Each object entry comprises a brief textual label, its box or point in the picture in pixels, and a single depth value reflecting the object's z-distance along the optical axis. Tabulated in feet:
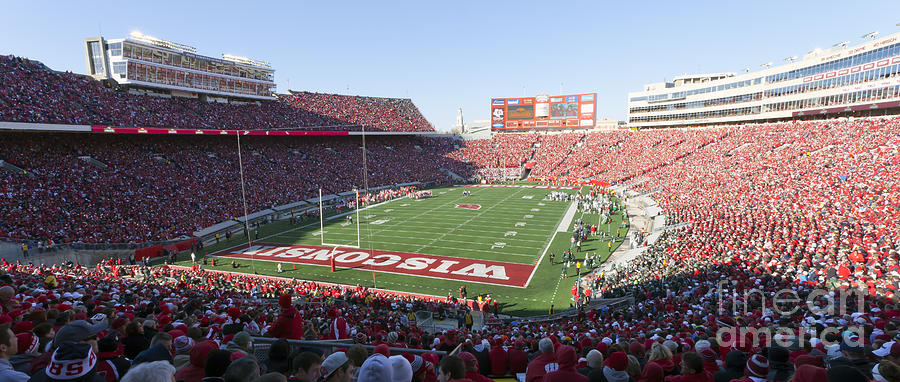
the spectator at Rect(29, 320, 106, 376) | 9.51
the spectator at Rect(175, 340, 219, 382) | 11.19
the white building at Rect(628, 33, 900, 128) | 116.88
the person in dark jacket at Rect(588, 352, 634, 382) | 12.32
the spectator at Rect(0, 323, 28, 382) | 9.95
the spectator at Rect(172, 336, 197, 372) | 13.69
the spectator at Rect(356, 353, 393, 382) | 8.79
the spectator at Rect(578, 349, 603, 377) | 13.84
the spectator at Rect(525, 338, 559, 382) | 14.21
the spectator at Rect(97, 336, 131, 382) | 10.87
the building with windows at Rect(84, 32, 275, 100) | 120.98
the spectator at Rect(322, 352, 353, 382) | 8.80
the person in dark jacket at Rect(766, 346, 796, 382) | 12.64
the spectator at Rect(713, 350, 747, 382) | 13.16
